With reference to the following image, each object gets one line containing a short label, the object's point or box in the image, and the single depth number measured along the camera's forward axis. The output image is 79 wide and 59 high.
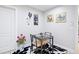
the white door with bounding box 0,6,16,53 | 1.78
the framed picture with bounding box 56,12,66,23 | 1.83
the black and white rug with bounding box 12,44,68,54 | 1.82
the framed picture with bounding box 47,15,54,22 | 1.90
